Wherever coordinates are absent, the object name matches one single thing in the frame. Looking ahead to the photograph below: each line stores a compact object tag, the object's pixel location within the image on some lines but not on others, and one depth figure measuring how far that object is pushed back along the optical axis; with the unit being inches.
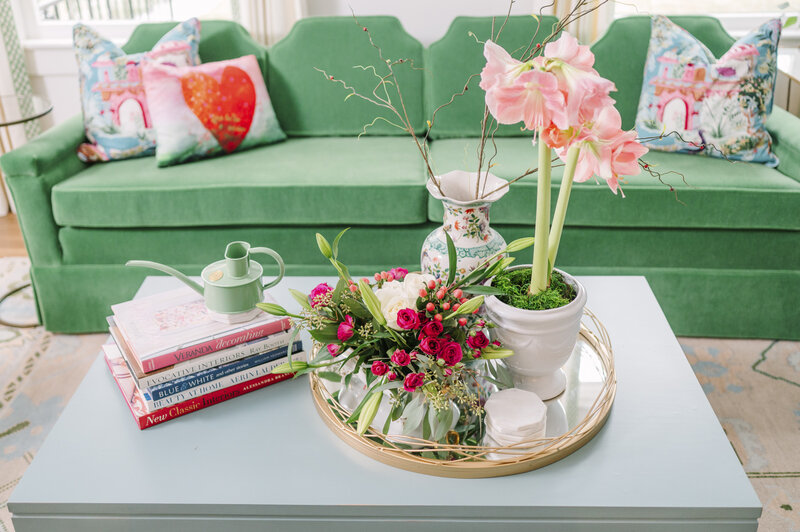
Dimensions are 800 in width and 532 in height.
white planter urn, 46.6
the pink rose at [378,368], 43.8
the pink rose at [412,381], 42.9
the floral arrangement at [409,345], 43.5
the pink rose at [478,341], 44.4
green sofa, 84.2
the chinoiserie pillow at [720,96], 90.0
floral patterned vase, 51.1
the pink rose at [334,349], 46.5
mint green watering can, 52.8
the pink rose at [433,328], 42.8
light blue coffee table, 42.4
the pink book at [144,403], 49.8
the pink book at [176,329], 50.4
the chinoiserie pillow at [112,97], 94.7
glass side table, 91.6
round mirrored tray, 44.1
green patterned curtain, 119.6
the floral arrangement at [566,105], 38.6
